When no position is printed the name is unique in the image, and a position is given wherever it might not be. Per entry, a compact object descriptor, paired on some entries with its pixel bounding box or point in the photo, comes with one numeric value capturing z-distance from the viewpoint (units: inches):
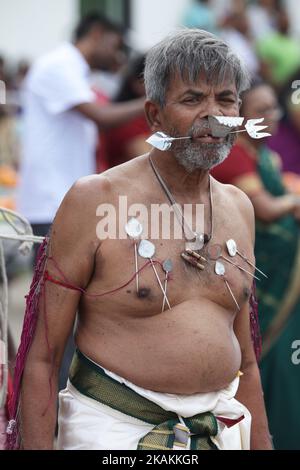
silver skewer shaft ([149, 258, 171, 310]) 175.5
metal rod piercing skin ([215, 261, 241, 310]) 183.4
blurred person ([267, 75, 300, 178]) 448.8
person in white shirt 344.3
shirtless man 174.0
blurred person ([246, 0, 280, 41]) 805.8
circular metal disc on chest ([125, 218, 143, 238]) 176.7
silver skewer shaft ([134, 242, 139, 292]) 174.3
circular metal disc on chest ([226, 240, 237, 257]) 187.4
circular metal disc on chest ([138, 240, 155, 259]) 176.1
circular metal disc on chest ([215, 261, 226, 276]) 183.3
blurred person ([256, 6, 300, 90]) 642.3
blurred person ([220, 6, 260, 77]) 752.4
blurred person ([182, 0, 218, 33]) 775.8
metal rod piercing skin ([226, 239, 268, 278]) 187.4
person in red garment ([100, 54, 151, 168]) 366.9
